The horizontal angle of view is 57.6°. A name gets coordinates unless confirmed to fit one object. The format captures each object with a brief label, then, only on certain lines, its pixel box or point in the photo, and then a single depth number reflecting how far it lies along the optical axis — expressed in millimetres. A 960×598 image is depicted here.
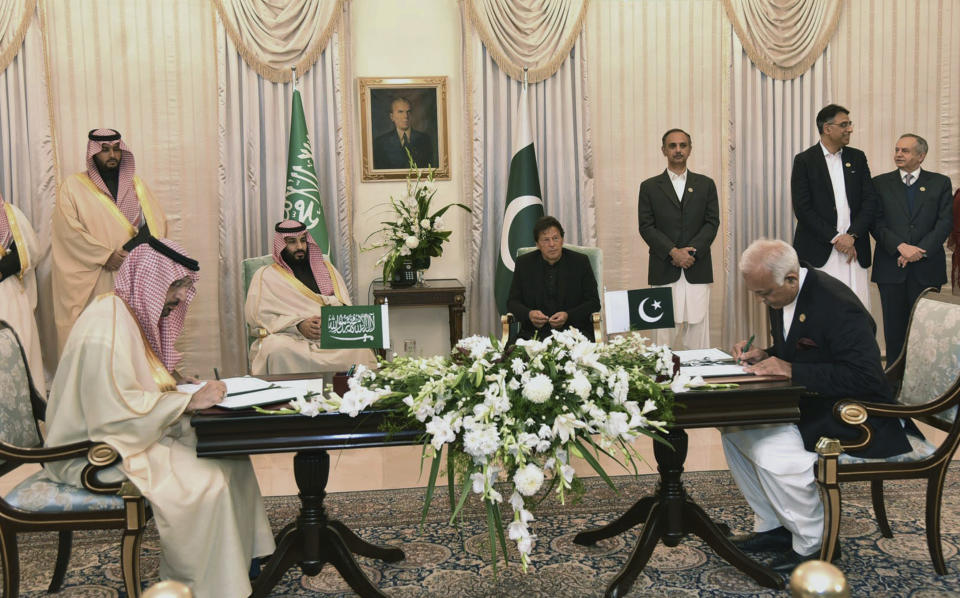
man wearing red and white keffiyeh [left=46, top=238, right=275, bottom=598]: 2783
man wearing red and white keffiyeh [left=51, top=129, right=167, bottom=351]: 5922
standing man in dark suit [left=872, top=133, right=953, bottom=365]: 6215
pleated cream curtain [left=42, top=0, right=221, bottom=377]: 6676
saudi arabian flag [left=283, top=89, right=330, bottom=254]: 6461
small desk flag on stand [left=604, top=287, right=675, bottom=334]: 3502
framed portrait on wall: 7000
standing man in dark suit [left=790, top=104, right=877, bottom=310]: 6156
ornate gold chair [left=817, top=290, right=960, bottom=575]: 2994
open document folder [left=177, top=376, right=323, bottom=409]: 2889
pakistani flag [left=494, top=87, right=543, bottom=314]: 6715
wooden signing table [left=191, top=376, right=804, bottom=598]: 2775
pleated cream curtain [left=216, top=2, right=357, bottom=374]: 6801
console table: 6477
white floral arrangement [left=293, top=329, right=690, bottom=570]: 2385
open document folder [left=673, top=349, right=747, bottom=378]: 3158
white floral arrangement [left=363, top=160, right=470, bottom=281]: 6547
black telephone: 6637
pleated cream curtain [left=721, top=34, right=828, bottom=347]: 7176
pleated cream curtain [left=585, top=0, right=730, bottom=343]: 7094
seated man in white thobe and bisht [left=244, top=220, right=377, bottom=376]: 5227
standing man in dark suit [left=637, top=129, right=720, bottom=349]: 6070
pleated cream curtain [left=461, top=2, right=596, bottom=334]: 6992
